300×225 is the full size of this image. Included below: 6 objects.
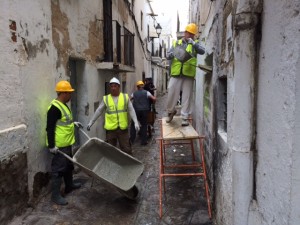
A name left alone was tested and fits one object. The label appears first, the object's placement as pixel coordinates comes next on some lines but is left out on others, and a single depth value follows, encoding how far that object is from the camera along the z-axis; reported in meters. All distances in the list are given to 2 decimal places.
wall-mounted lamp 15.39
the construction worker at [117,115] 4.54
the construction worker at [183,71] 3.95
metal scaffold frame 3.45
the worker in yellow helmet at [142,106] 6.71
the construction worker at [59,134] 3.51
